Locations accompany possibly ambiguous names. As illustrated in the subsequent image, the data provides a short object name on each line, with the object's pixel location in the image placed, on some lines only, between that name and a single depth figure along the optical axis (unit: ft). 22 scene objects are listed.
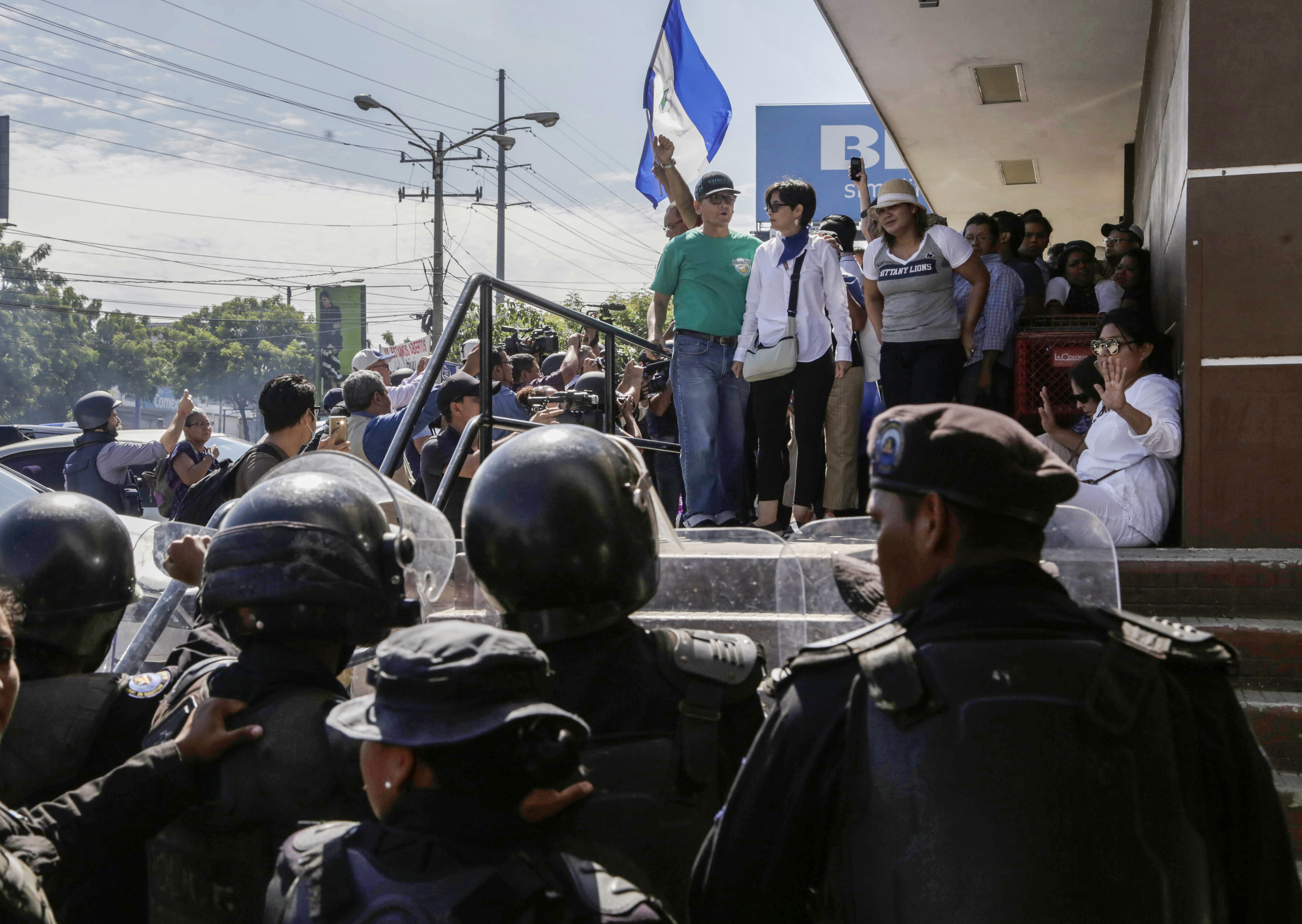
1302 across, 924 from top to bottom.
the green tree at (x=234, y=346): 264.72
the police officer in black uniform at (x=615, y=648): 6.36
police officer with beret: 4.99
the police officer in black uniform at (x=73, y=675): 7.27
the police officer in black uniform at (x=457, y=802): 4.73
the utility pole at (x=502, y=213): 126.72
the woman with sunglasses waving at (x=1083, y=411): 18.52
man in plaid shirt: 21.56
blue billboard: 75.31
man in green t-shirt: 20.75
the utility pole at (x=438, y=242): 87.97
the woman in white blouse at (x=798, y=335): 20.10
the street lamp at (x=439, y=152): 71.46
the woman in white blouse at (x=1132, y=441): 16.19
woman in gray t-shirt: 20.42
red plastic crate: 21.67
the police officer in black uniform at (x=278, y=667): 6.73
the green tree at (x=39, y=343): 166.50
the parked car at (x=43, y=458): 29.22
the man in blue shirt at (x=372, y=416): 20.97
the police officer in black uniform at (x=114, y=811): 5.90
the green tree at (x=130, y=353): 231.50
